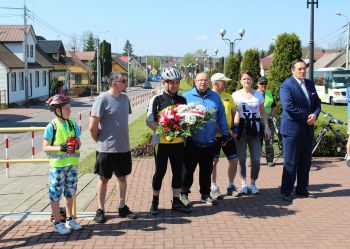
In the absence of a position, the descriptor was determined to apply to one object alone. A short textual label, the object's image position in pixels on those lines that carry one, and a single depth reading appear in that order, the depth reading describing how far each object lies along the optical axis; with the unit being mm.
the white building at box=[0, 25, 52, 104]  35781
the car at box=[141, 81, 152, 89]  87062
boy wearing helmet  5273
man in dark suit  6762
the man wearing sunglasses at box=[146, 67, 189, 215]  5910
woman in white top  6992
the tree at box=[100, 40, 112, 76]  82938
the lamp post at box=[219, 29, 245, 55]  25781
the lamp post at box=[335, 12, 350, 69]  45384
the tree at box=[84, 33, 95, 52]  130425
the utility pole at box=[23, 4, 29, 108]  36406
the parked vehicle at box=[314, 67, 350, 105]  36281
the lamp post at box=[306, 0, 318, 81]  13250
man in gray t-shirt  5574
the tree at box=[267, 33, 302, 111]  12586
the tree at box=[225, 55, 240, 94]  29453
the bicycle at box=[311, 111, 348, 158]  9734
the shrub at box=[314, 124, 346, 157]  10609
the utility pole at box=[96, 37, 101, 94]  57647
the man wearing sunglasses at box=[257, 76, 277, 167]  9617
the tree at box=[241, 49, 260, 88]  22922
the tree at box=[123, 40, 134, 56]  173875
